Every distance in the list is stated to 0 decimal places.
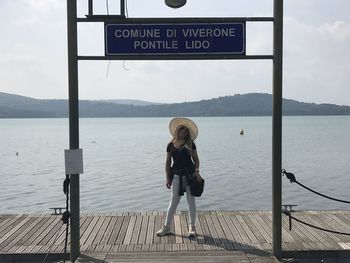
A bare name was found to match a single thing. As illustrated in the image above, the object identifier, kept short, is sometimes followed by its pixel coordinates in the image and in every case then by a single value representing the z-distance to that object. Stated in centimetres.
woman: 750
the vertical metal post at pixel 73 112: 642
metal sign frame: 640
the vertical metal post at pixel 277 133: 639
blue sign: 643
